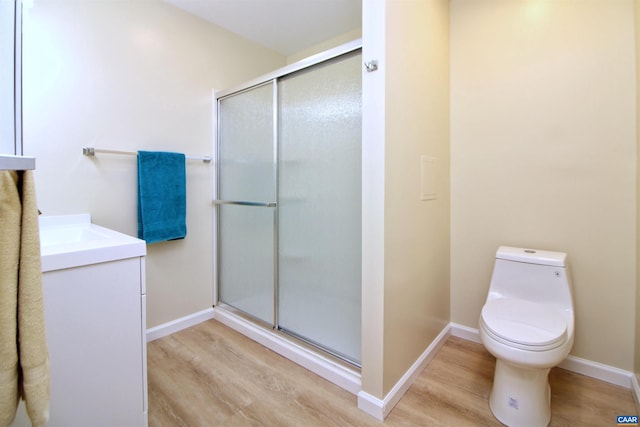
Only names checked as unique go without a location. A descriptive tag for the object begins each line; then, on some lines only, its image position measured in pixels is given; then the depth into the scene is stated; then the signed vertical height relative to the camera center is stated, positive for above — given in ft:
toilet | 4.15 -1.80
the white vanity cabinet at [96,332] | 3.24 -1.46
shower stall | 5.48 +0.14
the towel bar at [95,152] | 5.75 +1.14
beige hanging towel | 1.53 -0.52
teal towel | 6.35 +0.27
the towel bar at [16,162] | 1.46 +0.23
